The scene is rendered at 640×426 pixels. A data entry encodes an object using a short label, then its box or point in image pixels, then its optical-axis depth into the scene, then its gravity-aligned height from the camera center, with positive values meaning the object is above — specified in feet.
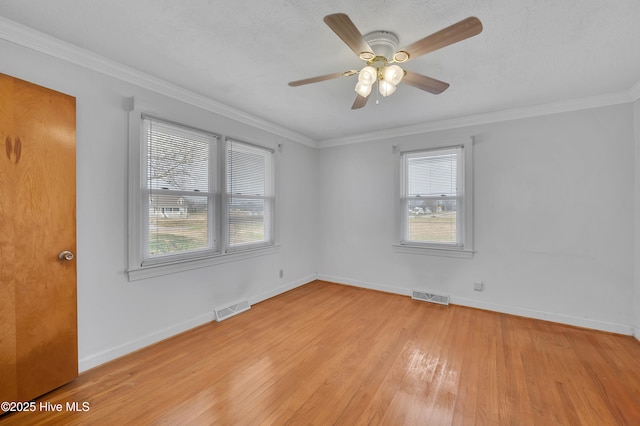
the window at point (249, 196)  11.40 +0.77
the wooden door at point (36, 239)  5.75 -0.63
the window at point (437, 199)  12.30 +0.65
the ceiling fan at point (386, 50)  4.54 +3.23
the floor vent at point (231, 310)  10.63 -4.09
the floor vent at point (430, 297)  12.56 -4.11
